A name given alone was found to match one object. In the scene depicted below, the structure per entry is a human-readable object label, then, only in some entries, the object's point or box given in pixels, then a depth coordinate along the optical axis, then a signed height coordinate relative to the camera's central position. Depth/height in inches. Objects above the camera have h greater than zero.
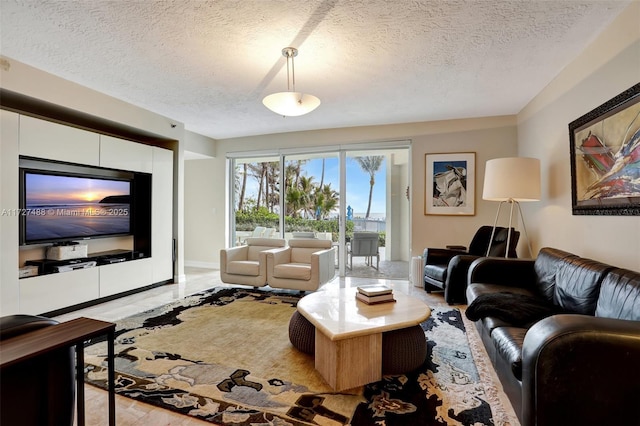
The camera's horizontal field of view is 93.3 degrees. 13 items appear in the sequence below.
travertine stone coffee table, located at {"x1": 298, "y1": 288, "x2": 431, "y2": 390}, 72.7 -30.1
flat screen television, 122.6 +3.6
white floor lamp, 127.3 +14.1
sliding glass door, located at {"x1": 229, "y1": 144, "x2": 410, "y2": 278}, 206.5 +10.9
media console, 125.0 -22.1
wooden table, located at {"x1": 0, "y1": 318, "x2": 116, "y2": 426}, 39.1 -18.3
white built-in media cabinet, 112.4 -8.7
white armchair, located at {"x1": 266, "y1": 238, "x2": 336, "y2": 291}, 153.5 -27.8
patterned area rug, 65.0 -43.1
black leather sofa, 48.8 -25.8
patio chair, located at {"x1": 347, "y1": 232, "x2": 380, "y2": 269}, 209.9 -23.4
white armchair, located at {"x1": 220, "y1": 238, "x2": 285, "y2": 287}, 162.1 -27.5
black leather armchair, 137.1 -24.0
